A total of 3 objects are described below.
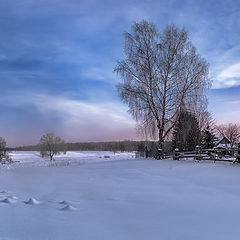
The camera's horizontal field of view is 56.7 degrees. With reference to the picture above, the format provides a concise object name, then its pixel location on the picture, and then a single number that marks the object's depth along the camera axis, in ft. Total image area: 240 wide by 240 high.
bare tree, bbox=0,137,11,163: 91.90
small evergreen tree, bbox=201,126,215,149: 107.14
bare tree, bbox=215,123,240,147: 202.12
